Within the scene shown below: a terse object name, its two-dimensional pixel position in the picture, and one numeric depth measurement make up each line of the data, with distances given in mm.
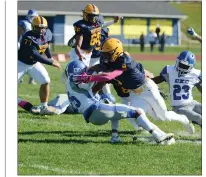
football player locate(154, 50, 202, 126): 16047
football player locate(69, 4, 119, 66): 20047
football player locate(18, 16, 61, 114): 19031
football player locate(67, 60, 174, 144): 14336
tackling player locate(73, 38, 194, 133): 14391
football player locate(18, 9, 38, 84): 25109
